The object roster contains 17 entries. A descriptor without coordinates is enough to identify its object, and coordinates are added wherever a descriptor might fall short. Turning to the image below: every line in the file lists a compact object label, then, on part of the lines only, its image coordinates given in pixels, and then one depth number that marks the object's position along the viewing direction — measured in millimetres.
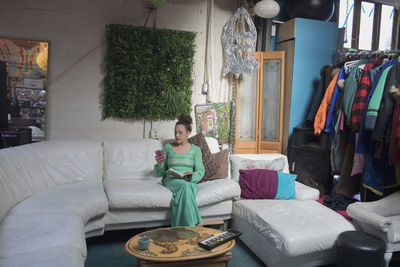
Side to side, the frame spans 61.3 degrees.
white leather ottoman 2449
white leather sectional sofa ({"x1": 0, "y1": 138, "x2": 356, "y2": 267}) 1973
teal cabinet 4457
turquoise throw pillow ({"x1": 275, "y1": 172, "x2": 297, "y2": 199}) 3242
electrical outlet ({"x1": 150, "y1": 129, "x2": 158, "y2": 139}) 4254
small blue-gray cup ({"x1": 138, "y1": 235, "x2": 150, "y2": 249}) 2105
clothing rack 3606
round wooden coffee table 2027
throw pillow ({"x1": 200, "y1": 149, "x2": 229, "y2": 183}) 3529
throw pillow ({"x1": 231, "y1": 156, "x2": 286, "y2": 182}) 3596
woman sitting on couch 2916
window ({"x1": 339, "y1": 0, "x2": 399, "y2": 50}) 5168
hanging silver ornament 4379
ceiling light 4094
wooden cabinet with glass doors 4547
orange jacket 4047
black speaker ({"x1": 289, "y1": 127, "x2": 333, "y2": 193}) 4203
